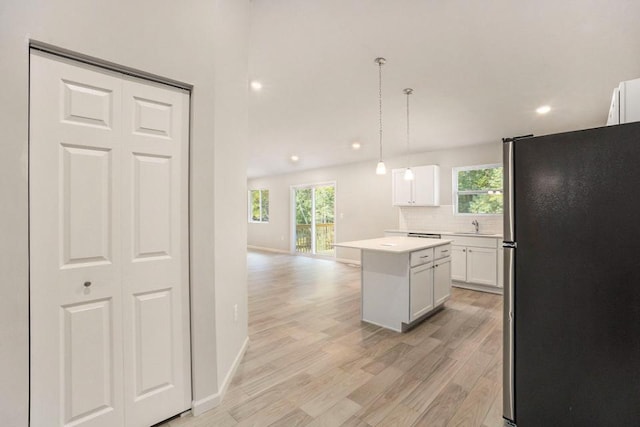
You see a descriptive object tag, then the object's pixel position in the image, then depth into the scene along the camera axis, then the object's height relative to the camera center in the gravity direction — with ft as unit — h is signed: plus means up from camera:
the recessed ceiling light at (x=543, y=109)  12.39 +4.61
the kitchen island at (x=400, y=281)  10.03 -2.40
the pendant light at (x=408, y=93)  11.40 +4.91
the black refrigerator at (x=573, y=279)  4.12 -0.99
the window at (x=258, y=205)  32.68 +1.23
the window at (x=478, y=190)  17.28 +1.62
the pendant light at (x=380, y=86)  9.23 +4.94
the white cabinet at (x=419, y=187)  18.66 +1.88
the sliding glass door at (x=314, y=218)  26.81 -0.19
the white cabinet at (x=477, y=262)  14.90 -2.48
